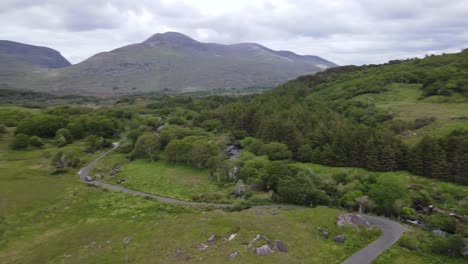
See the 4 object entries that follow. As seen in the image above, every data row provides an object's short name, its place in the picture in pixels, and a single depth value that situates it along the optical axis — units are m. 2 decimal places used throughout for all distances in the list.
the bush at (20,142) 108.69
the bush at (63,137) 116.50
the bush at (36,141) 111.62
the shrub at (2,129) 123.56
